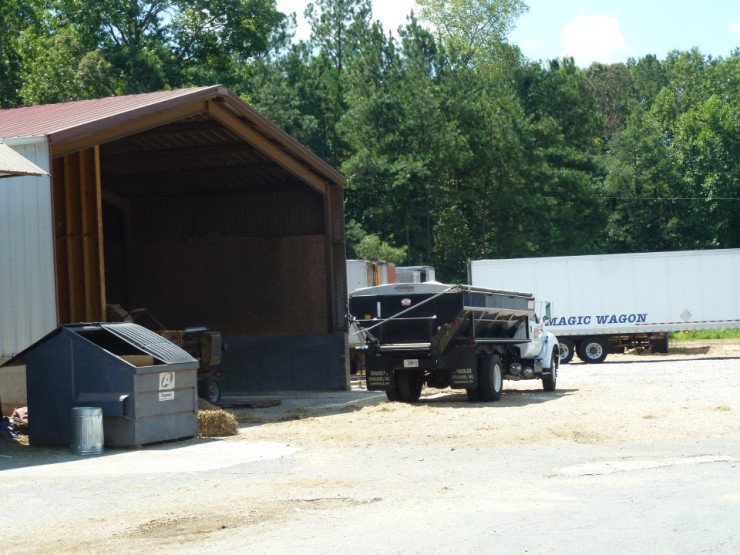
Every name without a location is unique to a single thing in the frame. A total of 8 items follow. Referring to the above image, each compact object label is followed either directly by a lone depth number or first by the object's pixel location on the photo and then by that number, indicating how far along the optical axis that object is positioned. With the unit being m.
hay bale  16.98
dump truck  20.89
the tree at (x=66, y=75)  51.44
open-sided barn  26.08
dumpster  15.36
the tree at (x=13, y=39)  58.91
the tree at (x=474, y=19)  69.75
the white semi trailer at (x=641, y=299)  36.81
